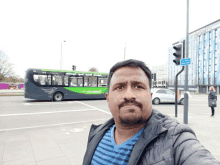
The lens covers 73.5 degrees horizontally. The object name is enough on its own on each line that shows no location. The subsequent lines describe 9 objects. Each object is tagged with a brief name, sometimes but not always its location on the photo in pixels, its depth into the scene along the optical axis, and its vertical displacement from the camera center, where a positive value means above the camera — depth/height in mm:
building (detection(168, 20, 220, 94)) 44375 +8128
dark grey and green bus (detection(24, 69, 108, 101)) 12445 -190
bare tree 30311 +3277
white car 12516 -1245
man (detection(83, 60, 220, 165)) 841 -327
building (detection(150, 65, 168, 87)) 91975 +5584
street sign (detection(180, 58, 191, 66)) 5462 +797
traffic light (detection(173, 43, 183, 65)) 5988 +1254
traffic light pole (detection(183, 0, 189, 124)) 5676 -814
